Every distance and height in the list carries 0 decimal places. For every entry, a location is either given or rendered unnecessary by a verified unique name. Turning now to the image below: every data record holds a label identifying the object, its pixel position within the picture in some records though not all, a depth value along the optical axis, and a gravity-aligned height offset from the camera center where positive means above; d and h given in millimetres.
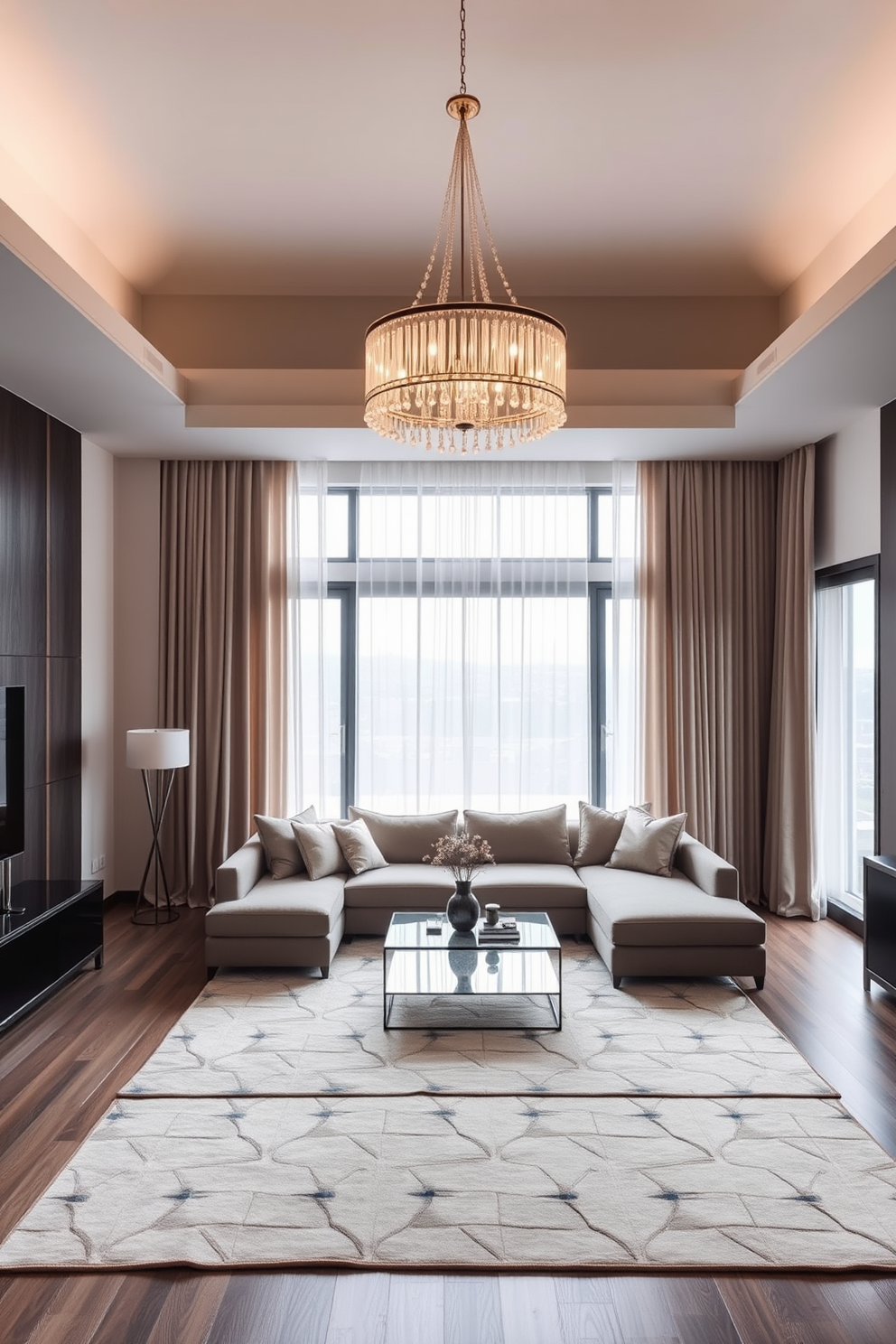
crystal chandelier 2887 +991
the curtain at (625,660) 6180 +93
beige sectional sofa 4328 -1170
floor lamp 5457 -497
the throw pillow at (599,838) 5504 -988
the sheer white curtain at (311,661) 6168 +94
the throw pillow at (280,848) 5168 -981
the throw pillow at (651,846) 5207 -989
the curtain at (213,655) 6086 +136
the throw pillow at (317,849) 5113 -985
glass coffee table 3809 -1301
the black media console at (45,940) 3818 -1220
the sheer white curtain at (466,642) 6207 +223
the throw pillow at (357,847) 5269 -998
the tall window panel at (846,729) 5398 -343
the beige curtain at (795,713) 5711 -249
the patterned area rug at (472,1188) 2369 -1491
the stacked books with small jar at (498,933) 4105 -1177
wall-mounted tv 4188 -392
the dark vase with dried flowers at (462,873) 4219 -975
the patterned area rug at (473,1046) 3338 -1496
